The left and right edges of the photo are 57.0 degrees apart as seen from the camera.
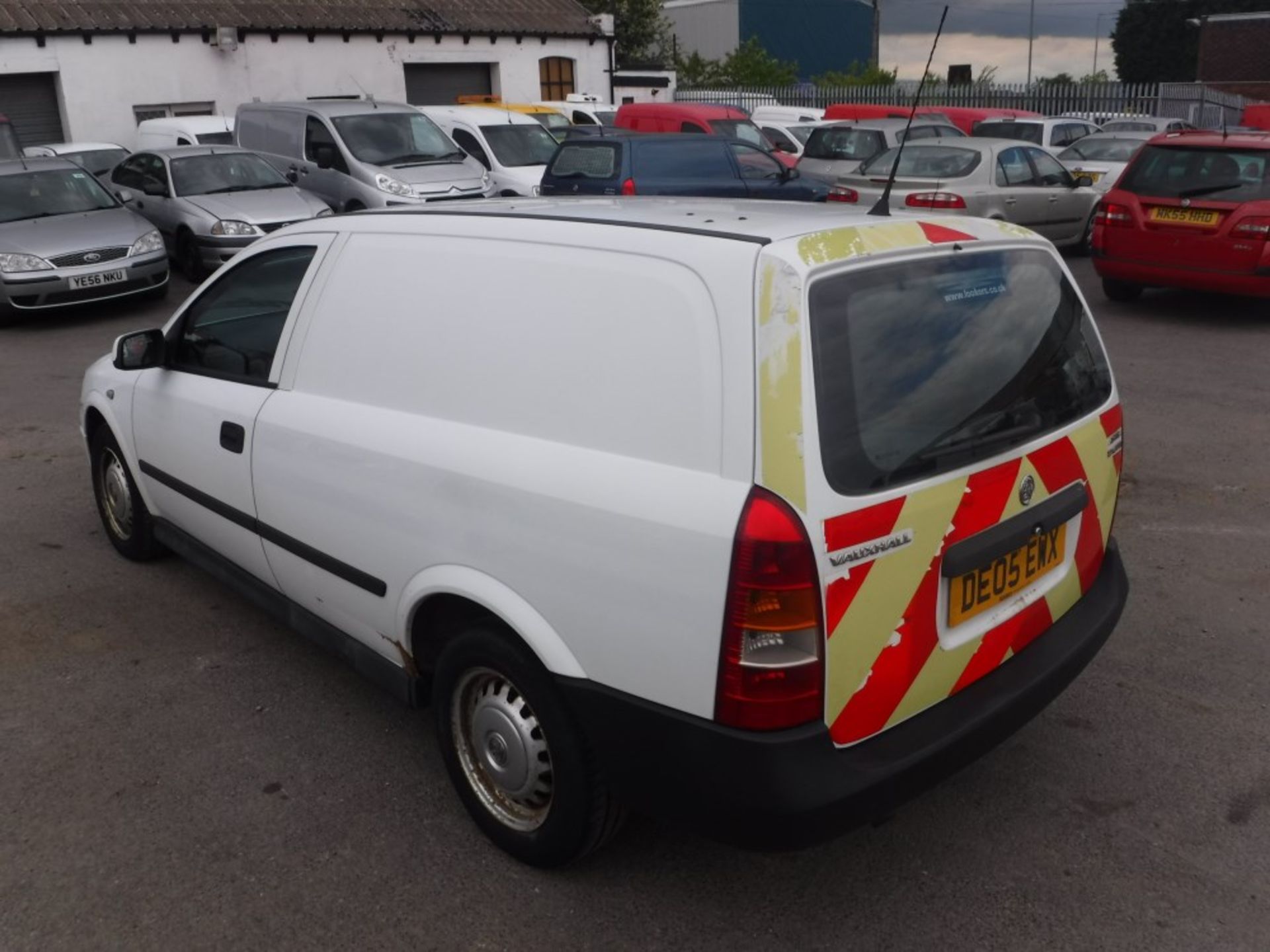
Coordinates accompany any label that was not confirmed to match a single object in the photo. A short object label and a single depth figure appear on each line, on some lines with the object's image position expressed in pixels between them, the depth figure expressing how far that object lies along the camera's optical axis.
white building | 21.56
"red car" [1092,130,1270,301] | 9.70
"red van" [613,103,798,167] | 18.16
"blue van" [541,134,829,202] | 12.62
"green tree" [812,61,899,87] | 40.09
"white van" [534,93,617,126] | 22.75
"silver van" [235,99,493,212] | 13.77
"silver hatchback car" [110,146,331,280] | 12.30
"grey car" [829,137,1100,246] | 12.53
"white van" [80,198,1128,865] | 2.52
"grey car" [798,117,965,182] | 16.08
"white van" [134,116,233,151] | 17.12
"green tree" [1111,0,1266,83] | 68.56
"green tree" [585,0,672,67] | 41.69
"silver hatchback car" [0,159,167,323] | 10.78
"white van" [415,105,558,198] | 15.70
